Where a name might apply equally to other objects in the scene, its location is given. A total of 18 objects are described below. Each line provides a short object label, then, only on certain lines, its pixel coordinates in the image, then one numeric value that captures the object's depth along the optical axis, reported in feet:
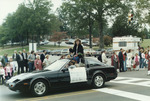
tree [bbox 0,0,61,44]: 233.96
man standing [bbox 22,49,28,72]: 51.12
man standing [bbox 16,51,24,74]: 49.83
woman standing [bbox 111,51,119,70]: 55.83
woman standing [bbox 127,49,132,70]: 58.83
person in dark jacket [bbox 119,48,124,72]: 56.34
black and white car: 26.76
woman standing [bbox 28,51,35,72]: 50.29
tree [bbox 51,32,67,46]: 250.49
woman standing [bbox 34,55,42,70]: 46.78
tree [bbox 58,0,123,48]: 170.83
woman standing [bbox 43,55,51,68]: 47.91
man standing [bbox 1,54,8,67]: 46.34
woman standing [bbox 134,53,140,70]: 59.53
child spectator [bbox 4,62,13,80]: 40.46
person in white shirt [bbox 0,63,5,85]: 38.85
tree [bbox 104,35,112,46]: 227.75
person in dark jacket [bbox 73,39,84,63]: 33.71
